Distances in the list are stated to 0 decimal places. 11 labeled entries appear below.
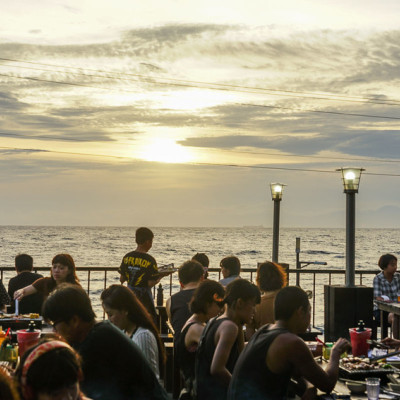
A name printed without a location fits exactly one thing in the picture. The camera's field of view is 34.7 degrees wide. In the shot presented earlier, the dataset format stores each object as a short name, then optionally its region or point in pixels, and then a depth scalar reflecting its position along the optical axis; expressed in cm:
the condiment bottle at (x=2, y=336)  493
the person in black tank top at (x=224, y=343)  404
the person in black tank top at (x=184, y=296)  579
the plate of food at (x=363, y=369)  436
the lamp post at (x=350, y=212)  788
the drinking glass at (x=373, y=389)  383
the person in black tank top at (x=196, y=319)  456
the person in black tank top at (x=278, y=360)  358
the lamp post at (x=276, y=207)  1142
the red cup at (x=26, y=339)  487
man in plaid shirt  900
